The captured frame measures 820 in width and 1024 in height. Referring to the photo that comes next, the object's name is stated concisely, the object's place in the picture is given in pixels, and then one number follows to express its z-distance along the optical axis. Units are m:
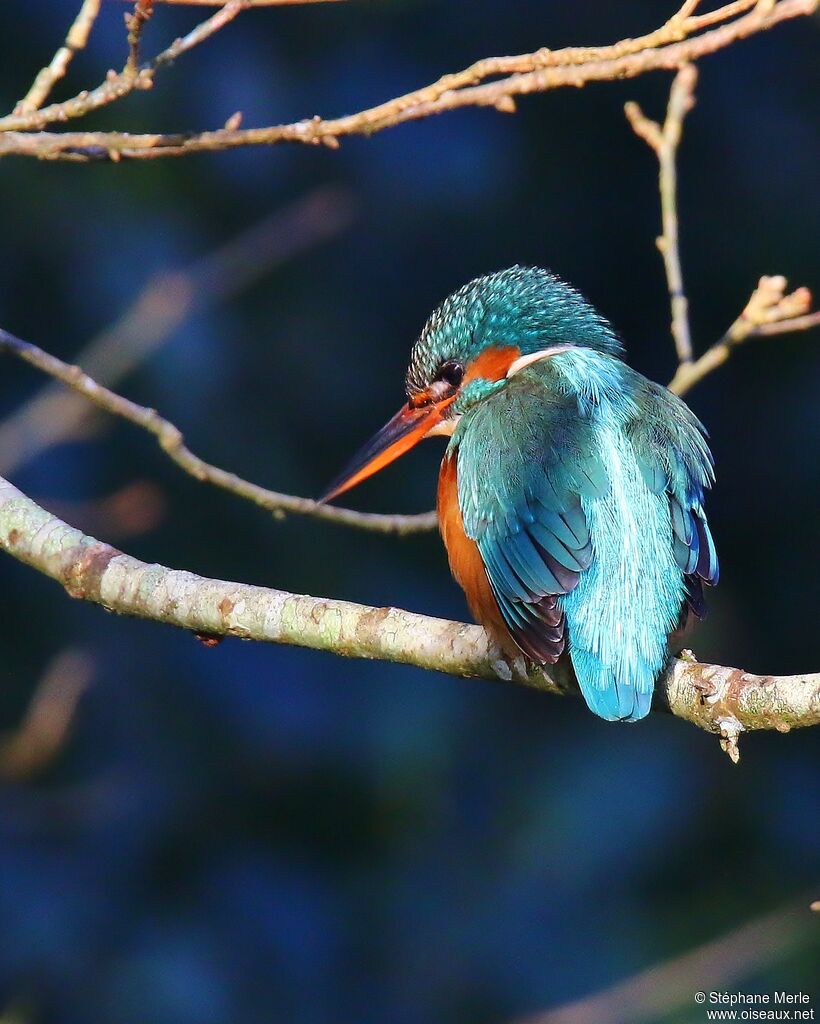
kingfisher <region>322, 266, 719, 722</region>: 4.25
